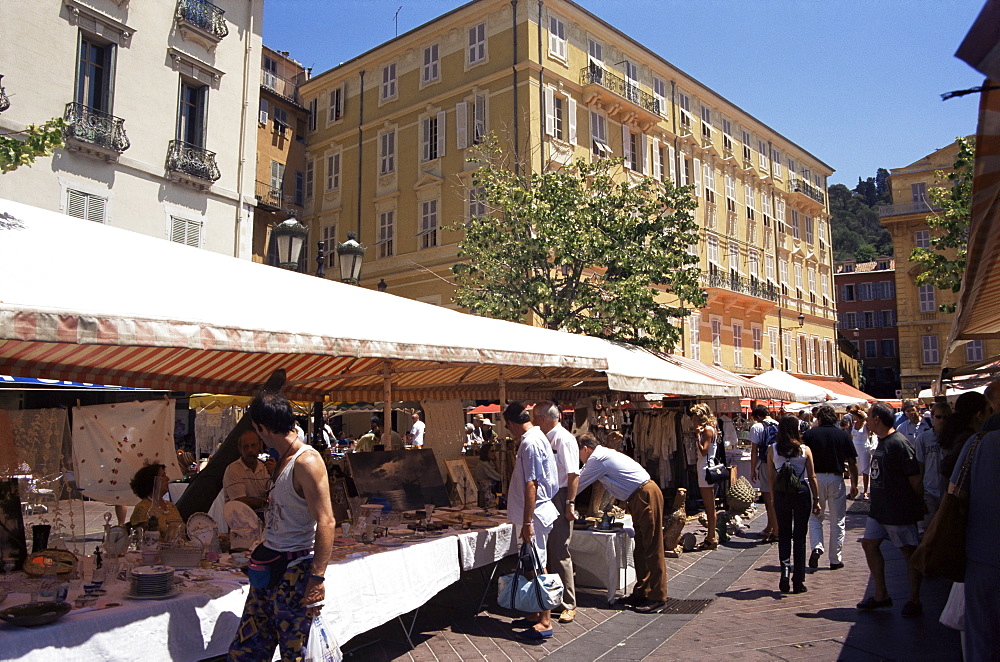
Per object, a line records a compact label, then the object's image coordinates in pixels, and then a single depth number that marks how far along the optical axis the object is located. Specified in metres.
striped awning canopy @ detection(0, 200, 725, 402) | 3.70
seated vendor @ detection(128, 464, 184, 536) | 5.35
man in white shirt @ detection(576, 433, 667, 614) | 6.90
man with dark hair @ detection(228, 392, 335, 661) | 3.68
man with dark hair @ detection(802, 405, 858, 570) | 8.20
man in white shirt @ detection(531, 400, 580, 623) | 6.48
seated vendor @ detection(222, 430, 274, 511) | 5.83
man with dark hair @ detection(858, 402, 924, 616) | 6.21
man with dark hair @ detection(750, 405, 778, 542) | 11.65
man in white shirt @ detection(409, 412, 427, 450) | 15.11
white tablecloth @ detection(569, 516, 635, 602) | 7.15
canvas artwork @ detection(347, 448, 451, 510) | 6.97
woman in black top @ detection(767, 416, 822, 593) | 7.16
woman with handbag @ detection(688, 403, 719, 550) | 10.23
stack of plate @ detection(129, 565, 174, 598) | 3.94
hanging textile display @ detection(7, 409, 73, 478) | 7.53
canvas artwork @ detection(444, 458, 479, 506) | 8.14
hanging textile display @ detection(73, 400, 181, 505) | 8.70
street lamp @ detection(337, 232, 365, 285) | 9.94
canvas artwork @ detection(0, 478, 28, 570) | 4.40
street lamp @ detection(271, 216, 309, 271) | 9.41
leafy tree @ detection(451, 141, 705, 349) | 16.94
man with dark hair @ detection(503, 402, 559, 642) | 5.93
